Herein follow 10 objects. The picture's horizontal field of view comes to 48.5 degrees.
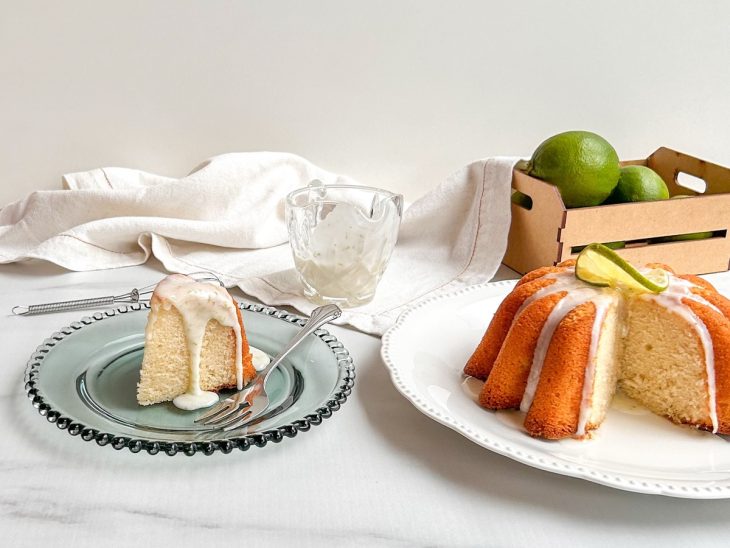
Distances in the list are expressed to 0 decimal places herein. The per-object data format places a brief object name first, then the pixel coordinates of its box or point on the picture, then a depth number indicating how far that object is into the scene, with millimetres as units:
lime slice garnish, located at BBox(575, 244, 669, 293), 831
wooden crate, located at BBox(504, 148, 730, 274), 1166
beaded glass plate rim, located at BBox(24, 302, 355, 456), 696
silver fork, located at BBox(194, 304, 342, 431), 779
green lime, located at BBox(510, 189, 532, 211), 1298
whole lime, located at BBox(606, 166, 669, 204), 1216
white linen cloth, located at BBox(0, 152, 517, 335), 1228
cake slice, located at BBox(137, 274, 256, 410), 823
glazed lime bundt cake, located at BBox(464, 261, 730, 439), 793
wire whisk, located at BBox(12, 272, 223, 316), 1056
